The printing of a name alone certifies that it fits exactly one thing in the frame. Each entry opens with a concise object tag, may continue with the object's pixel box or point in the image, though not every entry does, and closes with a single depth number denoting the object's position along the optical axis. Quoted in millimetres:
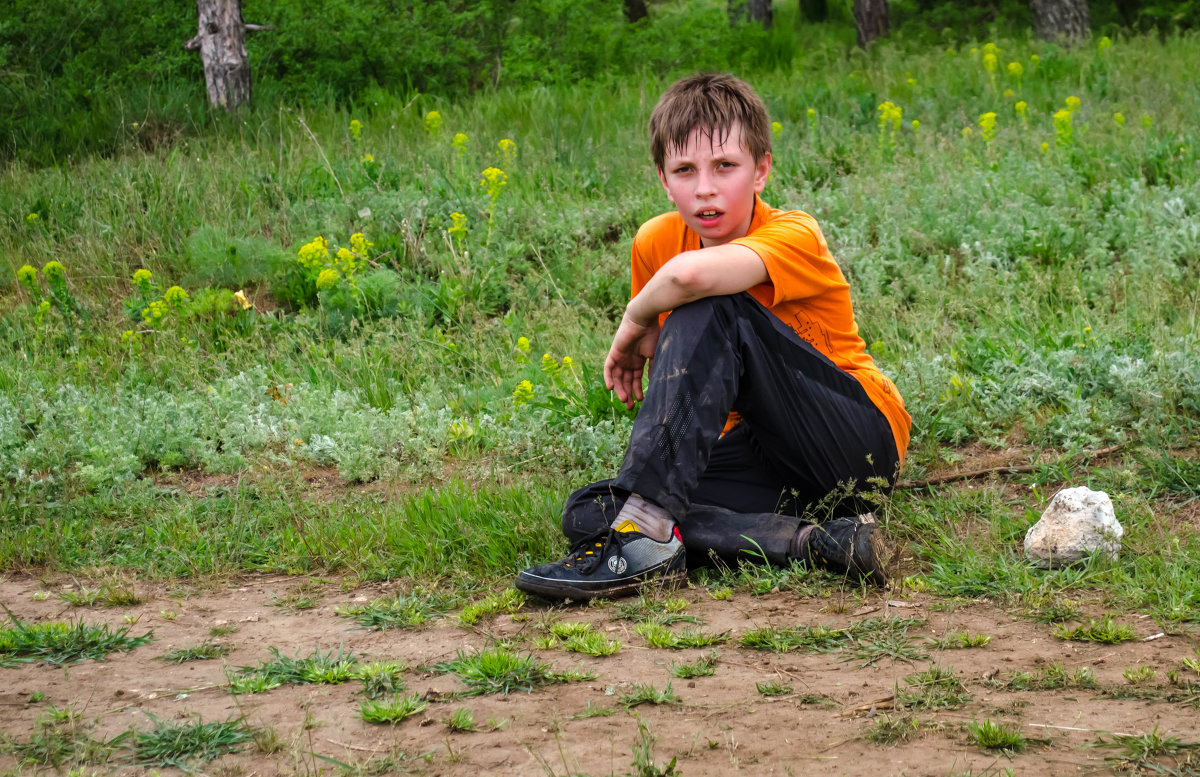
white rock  2990
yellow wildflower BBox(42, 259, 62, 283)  6223
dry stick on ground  3750
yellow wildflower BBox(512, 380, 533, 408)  4559
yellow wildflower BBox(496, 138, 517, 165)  7607
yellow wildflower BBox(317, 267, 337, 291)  5777
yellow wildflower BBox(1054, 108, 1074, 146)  6805
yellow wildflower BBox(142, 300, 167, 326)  5902
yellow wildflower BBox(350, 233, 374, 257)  5965
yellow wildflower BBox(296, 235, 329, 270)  5785
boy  3037
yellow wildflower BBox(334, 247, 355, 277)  5859
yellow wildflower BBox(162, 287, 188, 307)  5926
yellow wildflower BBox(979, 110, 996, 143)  7134
